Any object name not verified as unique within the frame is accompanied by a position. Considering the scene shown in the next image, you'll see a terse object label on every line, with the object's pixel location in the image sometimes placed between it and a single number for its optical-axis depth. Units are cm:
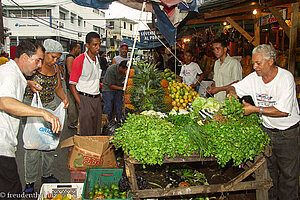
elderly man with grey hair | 312
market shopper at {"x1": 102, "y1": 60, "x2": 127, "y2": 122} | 701
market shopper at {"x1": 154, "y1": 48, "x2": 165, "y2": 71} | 1132
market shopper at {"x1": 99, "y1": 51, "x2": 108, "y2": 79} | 1123
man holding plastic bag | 244
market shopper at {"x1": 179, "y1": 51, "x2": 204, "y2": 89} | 833
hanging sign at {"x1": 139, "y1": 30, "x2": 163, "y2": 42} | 1133
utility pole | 537
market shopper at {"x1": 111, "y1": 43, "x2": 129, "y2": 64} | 877
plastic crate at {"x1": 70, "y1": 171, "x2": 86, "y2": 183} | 412
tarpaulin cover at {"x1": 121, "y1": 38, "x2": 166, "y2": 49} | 1289
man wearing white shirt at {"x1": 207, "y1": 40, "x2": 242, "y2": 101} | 500
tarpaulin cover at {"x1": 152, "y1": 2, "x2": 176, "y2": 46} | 575
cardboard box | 404
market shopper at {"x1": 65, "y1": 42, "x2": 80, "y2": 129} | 736
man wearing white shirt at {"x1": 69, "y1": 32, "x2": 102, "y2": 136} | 478
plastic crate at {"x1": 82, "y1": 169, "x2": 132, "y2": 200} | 379
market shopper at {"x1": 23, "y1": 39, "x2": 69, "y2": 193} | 400
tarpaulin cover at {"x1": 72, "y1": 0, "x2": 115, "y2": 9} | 461
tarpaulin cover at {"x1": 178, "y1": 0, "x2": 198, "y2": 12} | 489
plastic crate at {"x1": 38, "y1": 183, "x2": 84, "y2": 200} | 357
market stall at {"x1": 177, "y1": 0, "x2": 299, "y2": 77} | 559
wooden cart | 290
